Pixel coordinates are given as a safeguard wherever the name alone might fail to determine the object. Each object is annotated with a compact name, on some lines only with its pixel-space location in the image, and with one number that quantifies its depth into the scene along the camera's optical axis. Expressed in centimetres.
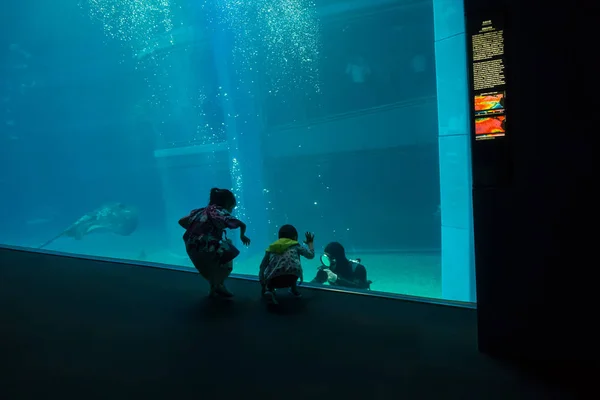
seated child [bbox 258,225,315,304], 330
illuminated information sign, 205
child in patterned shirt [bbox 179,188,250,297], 329
